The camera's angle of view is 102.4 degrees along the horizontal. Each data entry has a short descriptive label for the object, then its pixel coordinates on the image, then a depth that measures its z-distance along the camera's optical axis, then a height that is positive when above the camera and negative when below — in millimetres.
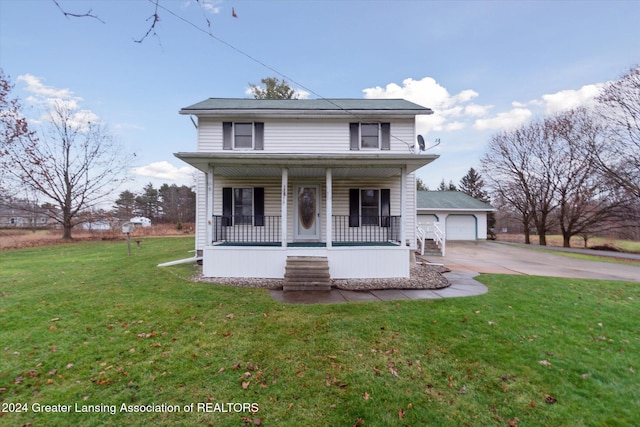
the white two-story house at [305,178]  9906 +1681
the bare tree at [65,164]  18250 +4436
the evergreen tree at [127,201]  35156 +3210
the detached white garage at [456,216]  20203 +471
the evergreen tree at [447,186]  44806 +6645
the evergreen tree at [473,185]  34888 +5297
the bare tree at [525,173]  22484 +4529
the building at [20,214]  19016 +799
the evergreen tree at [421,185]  44497 +6815
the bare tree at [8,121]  16719 +6876
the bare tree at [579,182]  19312 +3129
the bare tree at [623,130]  16969 +6250
